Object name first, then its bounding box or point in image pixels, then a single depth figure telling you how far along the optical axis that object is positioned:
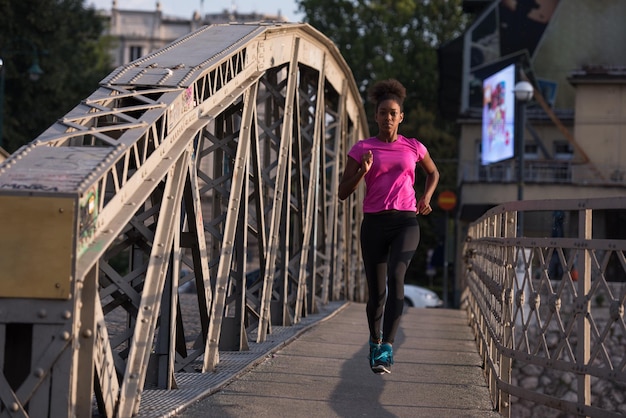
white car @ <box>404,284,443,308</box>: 32.25
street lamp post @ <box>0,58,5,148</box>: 35.78
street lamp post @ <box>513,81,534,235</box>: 27.27
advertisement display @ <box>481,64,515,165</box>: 44.86
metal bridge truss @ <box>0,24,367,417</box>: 5.89
